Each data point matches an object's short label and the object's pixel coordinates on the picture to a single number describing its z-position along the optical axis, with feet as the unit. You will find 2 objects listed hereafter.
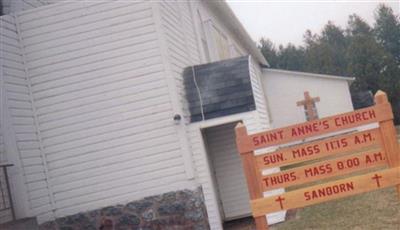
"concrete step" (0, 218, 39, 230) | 26.90
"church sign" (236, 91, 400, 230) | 23.62
